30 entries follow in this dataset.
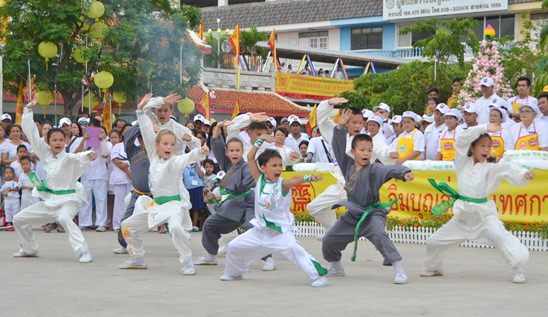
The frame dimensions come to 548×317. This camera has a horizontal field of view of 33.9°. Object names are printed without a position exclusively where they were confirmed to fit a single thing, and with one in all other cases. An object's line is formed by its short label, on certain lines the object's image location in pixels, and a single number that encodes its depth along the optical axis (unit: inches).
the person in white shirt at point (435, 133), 512.1
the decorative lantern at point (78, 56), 860.0
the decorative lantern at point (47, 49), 841.5
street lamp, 1521.9
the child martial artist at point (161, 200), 375.2
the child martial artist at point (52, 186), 422.6
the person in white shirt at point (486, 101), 495.5
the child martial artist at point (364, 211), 341.1
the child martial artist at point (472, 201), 346.3
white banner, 1876.2
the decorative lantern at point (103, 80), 828.0
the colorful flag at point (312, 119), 774.3
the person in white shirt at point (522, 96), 510.3
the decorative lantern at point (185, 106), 925.8
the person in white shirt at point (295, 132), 620.4
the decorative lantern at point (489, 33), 745.0
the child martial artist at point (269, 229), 335.3
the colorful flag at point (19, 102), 913.5
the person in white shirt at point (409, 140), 495.5
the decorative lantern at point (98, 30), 857.5
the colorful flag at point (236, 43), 1438.2
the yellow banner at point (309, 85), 1649.9
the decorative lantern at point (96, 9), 821.2
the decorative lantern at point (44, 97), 871.8
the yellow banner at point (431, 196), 444.8
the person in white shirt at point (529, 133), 456.5
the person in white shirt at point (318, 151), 569.9
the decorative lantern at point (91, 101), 935.0
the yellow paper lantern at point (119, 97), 925.8
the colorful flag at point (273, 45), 1573.8
